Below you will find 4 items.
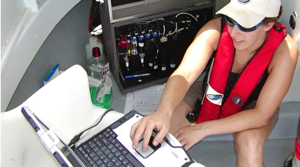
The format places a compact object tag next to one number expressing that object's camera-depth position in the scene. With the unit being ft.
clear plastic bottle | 5.83
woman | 3.28
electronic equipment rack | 4.87
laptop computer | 2.44
